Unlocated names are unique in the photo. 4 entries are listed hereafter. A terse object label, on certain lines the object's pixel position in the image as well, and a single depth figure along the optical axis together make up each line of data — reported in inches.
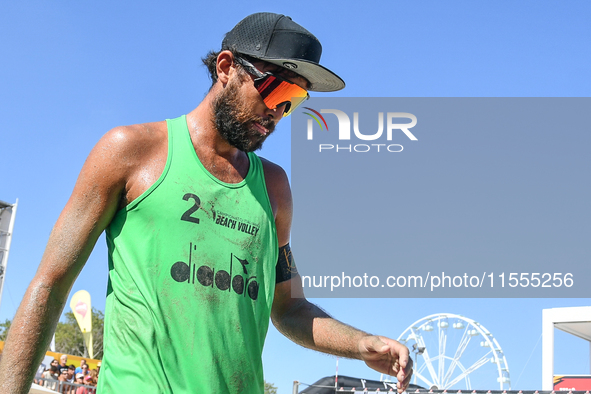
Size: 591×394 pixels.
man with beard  69.2
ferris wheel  1374.3
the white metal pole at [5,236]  1030.2
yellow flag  1332.4
